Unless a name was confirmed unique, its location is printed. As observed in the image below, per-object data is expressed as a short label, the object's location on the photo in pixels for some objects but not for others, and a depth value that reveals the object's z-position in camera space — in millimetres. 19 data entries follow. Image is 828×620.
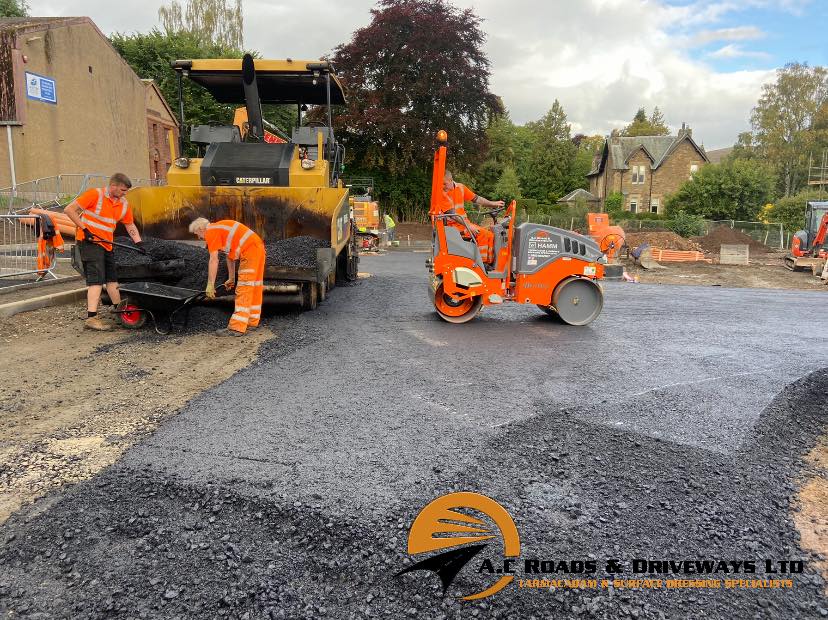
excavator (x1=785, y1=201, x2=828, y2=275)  17547
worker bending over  5902
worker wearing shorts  5957
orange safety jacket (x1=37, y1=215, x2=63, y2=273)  8664
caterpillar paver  7297
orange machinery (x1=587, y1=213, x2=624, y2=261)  16172
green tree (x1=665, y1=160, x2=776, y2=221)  30484
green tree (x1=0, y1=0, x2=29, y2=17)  33406
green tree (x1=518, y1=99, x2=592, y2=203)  49094
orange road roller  7059
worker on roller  7223
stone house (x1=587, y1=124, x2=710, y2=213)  44344
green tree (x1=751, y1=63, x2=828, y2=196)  41062
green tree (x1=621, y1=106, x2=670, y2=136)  65688
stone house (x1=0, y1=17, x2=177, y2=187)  19422
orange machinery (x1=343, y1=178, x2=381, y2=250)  19500
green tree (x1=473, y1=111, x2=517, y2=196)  41906
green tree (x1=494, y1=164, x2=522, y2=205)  41709
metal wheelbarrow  5906
